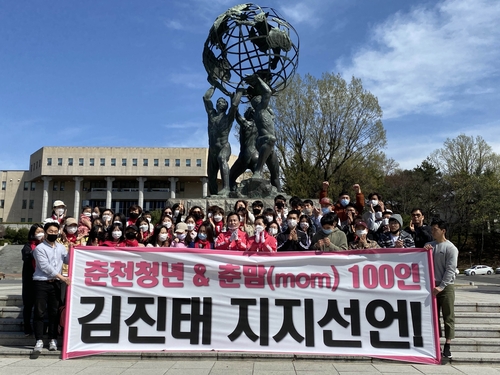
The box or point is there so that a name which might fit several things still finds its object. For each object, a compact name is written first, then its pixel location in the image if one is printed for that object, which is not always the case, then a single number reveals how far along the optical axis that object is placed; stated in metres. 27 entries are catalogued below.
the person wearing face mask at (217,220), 8.01
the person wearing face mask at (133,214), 7.98
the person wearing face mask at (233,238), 6.64
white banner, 5.56
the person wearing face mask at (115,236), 6.49
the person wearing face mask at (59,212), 7.81
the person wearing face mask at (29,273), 6.34
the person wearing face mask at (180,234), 7.20
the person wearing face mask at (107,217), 7.93
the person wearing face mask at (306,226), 7.15
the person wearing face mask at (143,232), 7.36
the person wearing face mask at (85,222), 7.19
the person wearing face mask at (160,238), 6.83
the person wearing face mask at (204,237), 7.07
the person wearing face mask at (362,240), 6.32
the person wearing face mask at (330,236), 6.06
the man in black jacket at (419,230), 6.92
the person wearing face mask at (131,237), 6.48
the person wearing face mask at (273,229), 7.10
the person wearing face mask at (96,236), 6.58
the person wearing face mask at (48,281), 5.80
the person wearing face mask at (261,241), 6.56
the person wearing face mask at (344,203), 8.62
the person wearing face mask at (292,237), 6.89
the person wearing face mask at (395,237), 6.74
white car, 36.15
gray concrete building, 68.81
